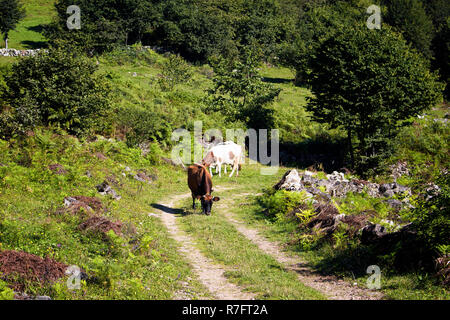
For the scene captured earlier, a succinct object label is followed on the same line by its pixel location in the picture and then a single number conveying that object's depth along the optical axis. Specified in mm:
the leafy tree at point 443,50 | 64562
